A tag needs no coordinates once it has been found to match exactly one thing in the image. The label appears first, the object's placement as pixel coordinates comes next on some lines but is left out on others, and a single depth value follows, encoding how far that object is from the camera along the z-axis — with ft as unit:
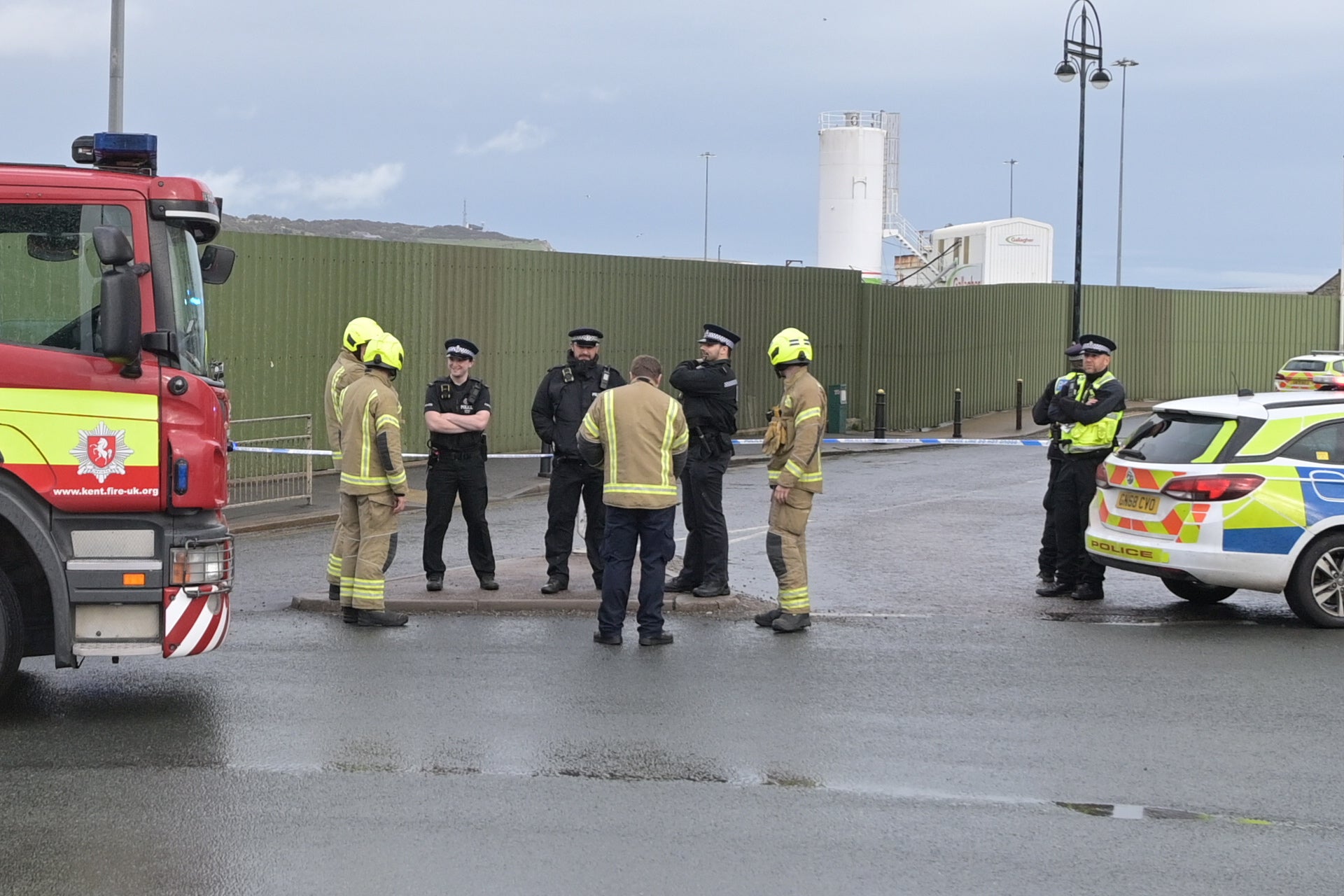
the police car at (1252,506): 34.71
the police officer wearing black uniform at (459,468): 37.47
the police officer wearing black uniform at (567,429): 37.76
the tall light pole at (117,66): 52.70
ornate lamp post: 102.32
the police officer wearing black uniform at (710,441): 36.91
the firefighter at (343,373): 36.04
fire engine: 24.64
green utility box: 96.84
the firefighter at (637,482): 32.37
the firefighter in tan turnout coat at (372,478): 33.71
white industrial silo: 193.98
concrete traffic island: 36.32
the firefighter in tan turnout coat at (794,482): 34.14
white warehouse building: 173.68
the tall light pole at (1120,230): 185.88
